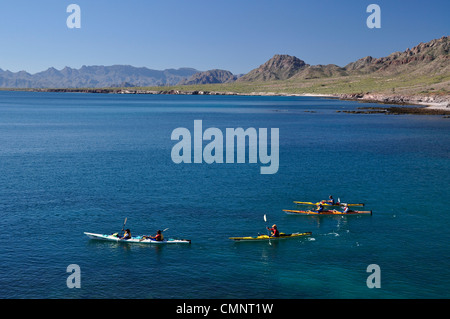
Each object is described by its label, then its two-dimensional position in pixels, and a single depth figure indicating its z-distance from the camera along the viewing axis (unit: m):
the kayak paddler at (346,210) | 59.47
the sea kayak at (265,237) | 49.78
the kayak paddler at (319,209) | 59.69
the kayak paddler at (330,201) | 62.16
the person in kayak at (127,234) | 49.19
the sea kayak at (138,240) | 48.56
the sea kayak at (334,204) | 61.99
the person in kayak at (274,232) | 50.34
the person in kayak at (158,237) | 48.30
